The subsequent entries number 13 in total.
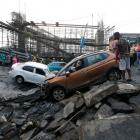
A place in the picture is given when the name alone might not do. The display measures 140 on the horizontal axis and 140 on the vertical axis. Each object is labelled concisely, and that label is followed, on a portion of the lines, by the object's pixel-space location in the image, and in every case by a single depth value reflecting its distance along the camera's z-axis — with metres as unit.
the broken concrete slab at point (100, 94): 4.97
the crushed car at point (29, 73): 9.99
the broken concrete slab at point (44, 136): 4.48
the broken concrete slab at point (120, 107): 4.41
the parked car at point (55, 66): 11.51
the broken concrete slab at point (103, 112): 4.40
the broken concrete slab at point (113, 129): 3.46
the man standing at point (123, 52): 5.60
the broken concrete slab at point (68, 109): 5.03
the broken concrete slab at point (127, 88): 5.07
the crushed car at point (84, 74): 6.16
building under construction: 15.55
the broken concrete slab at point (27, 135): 4.78
